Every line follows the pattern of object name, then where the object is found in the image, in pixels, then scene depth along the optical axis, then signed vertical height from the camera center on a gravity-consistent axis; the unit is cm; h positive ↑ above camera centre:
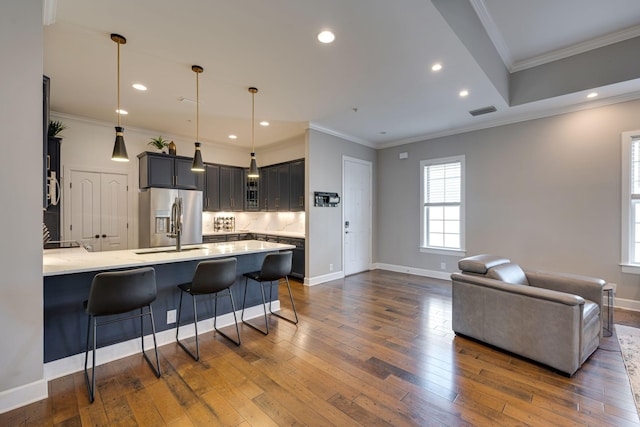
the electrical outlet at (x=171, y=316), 292 -109
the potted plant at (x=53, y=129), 359 +110
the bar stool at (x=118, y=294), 210 -64
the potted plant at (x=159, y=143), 523 +131
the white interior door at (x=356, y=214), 591 -5
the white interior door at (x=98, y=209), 473 +5
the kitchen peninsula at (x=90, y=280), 228 -67
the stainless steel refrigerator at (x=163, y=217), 507 -9
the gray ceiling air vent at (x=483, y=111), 430 +160
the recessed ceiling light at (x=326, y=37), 251 +160
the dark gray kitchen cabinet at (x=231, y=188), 655 +56
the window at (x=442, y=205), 540 +14
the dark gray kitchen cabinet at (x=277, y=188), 612 +54
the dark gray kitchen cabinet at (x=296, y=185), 576 +56
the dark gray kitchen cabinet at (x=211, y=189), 628 +52
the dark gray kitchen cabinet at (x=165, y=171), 511 +77
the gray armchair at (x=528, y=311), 231 -90
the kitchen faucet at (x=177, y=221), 318 -10
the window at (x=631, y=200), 376 +17
